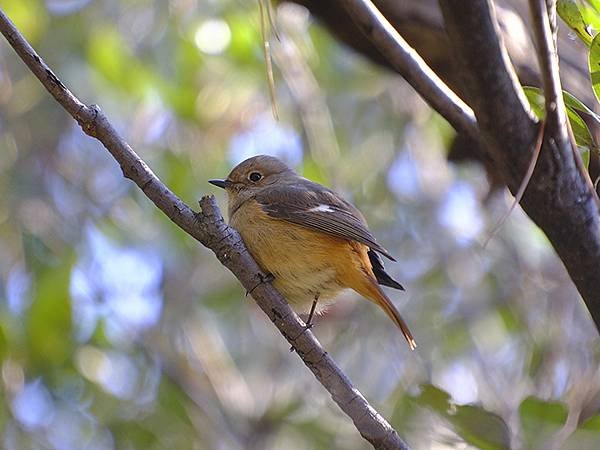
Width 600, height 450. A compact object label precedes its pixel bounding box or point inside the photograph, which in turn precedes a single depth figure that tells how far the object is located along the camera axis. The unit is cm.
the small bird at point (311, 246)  777
